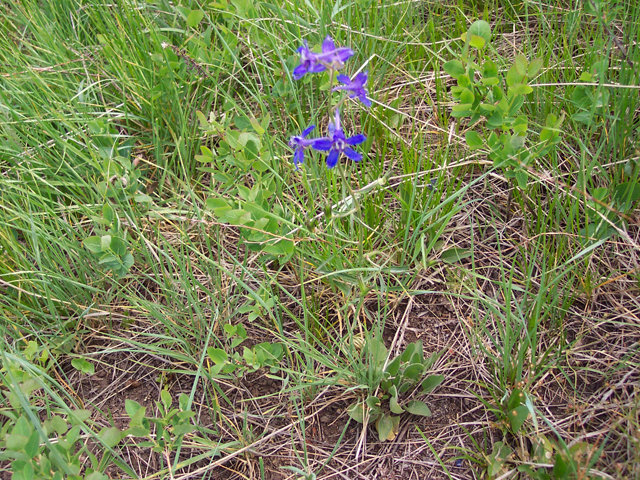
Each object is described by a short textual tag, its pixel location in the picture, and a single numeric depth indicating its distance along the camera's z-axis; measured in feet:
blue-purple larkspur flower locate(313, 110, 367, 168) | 1.37
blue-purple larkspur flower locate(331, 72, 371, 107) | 1.35
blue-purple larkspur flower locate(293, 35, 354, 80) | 1.32
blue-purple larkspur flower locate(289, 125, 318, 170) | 1.42
